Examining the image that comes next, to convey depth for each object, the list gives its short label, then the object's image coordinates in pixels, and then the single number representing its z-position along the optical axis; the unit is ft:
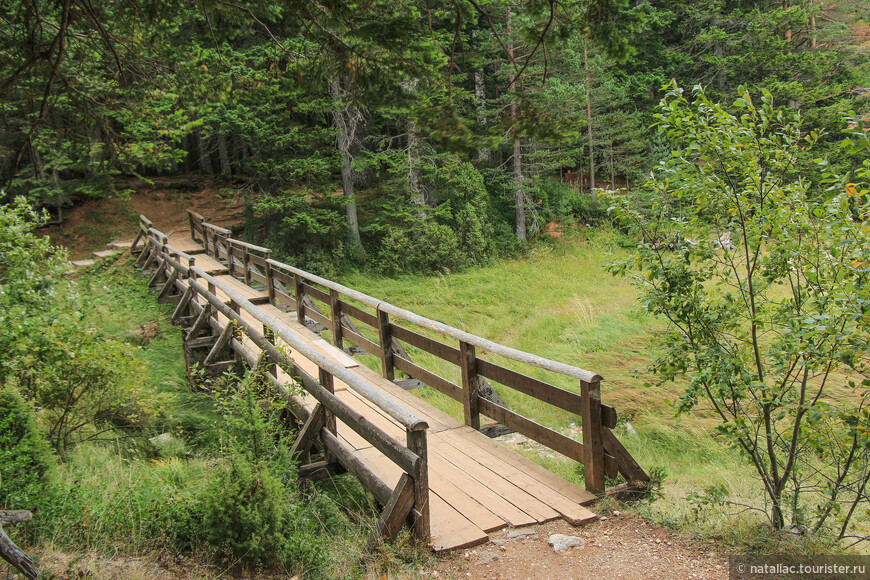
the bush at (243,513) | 12.21
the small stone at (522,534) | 12.99
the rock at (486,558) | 12.17
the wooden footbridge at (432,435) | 13.15
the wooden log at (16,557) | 9.21
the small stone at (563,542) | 12.43
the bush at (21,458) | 14.01
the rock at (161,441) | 22.95
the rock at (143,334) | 35.24
